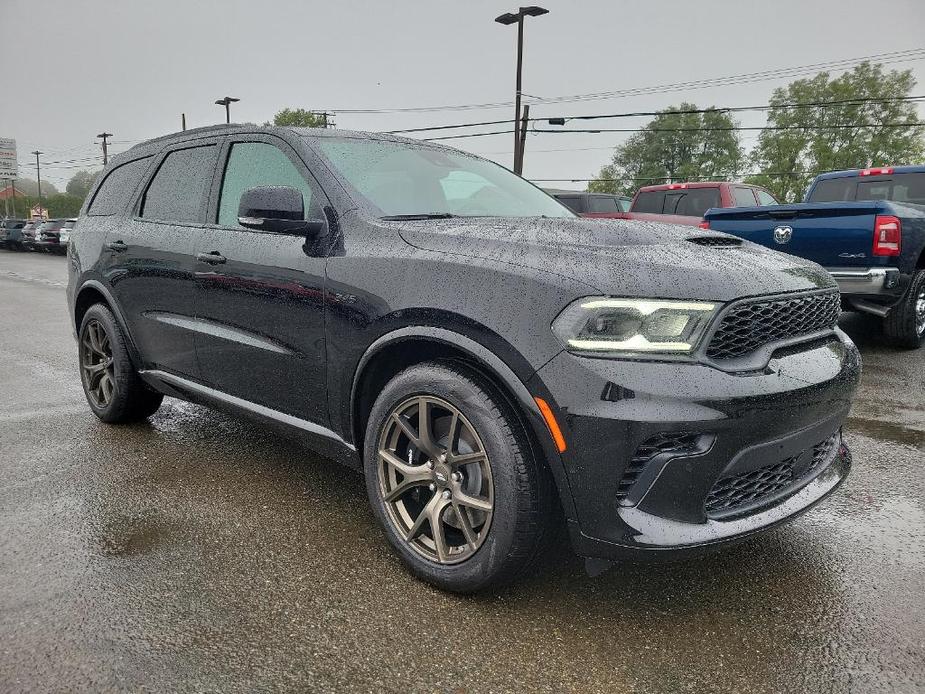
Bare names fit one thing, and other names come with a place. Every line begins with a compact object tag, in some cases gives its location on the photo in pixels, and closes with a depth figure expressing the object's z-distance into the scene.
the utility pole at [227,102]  37.78
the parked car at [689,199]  11.57
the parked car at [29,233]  33.44
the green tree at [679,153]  70.38
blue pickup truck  6.23
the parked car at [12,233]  34.88
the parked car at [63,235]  29.54
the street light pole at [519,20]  22.50
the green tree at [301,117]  51.49
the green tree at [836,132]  53.28
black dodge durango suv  2.11
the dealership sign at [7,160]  85.94
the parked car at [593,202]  16.22
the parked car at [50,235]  30.61
